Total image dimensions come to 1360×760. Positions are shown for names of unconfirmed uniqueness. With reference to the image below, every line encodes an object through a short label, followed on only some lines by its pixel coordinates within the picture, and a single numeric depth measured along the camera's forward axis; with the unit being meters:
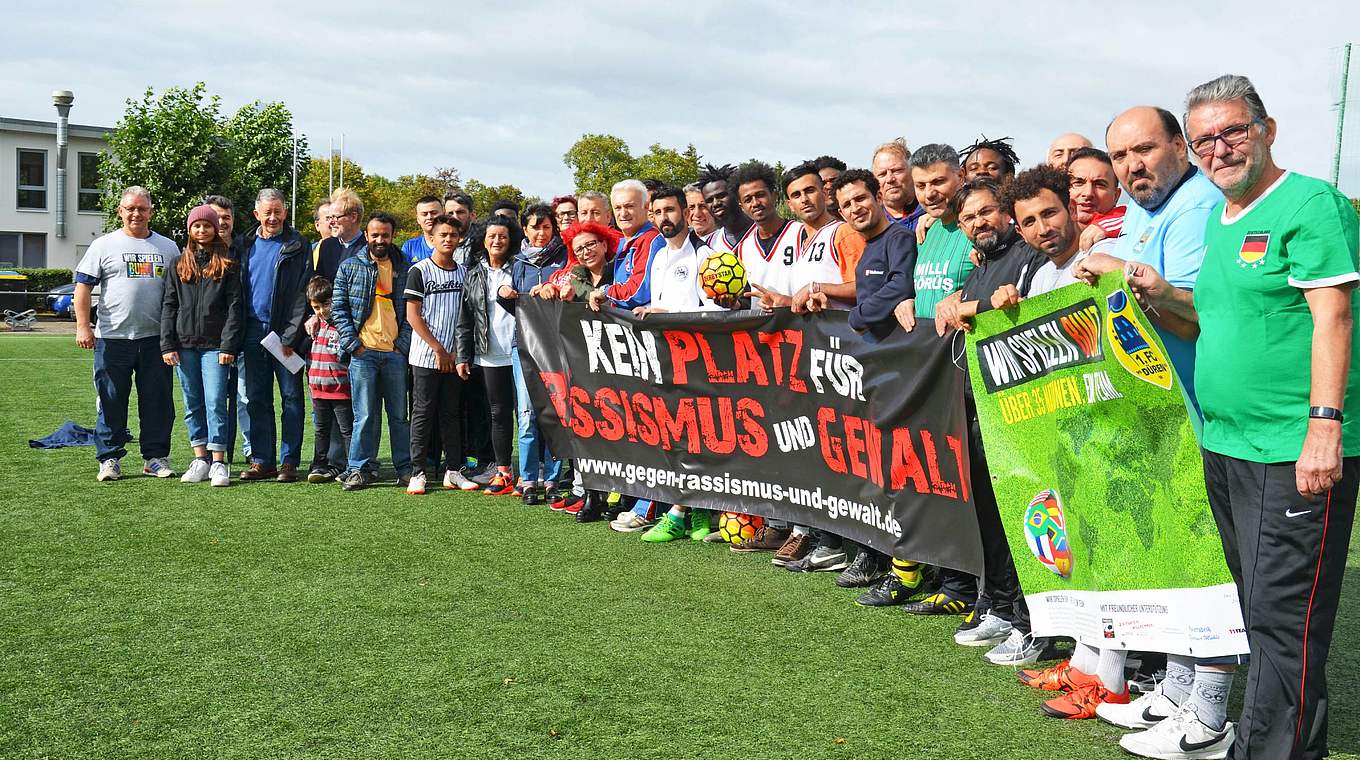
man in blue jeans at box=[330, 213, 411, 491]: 8.22
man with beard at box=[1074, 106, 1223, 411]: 3.58
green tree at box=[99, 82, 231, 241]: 28.14
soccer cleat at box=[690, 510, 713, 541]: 6.82
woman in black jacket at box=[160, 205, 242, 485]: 8.25
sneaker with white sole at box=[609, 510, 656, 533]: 7.09
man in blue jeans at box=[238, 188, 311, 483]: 8.45
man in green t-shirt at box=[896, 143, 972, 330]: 5.02
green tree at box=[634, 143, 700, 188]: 37.44
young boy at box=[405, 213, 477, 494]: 8.15
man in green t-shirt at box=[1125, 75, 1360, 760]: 2.94
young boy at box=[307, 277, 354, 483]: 8.38
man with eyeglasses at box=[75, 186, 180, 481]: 8.32
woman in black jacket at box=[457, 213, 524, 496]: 8.02
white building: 42.97
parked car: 30.50
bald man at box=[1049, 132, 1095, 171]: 5.40
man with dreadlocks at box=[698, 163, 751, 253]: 6.75
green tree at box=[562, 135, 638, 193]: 38.81
